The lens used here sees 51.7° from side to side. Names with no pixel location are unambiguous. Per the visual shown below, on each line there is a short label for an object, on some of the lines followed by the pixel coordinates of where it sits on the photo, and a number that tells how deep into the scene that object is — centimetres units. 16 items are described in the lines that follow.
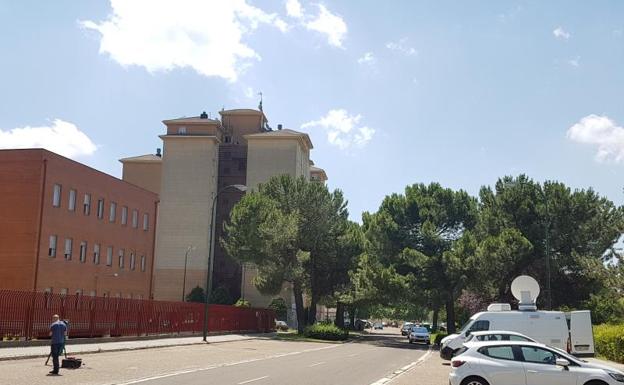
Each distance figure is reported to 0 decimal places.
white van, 2391
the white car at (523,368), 1286
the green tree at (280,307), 7838
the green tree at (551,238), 4425
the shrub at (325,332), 4831
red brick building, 4416
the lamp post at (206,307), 3871
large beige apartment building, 8575
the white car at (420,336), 4994
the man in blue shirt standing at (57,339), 1809
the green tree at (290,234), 5264
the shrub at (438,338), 5147
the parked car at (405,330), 6922
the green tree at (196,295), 8034
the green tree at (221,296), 8254
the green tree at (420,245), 4947
